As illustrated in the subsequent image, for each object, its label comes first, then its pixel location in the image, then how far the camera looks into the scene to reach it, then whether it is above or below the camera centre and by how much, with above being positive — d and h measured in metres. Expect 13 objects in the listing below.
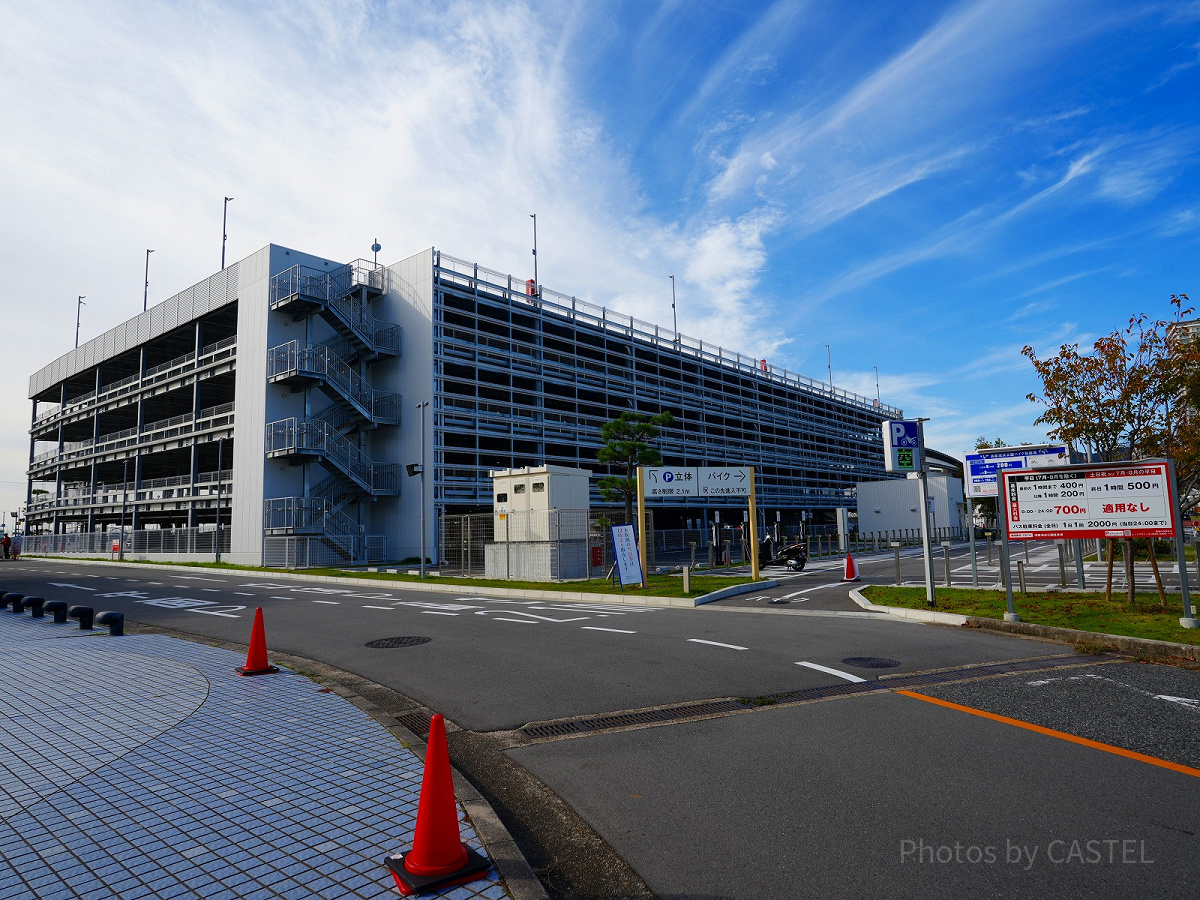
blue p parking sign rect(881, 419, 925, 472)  14.77 +1.47
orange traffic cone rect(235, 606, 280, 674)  8.45 -1.58
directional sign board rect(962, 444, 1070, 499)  19.09 +1.37
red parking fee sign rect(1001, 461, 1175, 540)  10.83 +0.09
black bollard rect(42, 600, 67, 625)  13.56 -1.54
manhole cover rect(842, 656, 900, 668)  8.38 -1.84
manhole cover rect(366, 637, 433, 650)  10.55 -1.84
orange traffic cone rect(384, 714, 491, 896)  3.38 -1.61
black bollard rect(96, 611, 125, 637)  11.80 -1.54
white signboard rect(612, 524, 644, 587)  19.33 -1.00
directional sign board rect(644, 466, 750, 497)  21.22 +1.12
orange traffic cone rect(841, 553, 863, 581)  21.61 -1.83
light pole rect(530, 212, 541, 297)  46.16 +16.86
